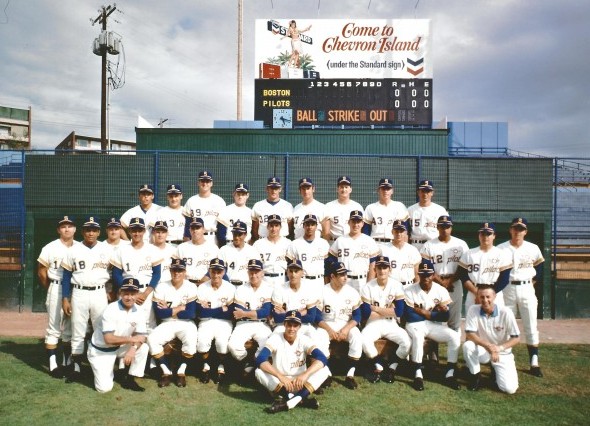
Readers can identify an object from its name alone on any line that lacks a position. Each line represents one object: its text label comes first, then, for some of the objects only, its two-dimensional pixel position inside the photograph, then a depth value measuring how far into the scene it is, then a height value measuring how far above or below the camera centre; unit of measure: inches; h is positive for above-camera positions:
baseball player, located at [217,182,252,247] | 278.8 -2.4
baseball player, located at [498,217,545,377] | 243.3 -35.9
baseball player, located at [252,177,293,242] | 279.3 +1.2
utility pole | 869.2 +275.8
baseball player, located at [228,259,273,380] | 218.5 -54.1
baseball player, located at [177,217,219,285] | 251.0 -25.7
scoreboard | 569.3 +154.7
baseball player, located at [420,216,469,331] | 247.9 -27.3
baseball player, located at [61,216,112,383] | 225.8 -43.9
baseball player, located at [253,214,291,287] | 253.1 -24.4
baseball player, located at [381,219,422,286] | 252.4 -26.6
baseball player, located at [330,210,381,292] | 249.1 -23.4
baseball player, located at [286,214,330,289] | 247.9 -23.1
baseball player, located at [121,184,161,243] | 268.8 -0.5
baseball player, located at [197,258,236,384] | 219.9 -56.7
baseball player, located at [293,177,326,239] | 272.5 +3.0
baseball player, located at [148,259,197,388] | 215.5 -58.5
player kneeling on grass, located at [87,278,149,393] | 205.8 -66.4
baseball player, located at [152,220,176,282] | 244.2 -20.9
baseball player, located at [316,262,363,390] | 217.8 -54.9
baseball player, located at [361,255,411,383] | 221.6 -57.0
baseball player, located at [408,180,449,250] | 269.3 -1.1
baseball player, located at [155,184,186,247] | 274.4 -3.5
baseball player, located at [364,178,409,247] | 271.1 -0.9
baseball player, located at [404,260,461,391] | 219.1 -56.4
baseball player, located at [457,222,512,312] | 234.4 -28.4
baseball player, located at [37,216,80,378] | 232.8 -45.7
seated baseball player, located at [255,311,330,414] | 185.0 -72.1
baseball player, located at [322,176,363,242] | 271.4 +0.0
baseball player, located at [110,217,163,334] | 232.7 -29.9
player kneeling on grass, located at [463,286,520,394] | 207.3 -63.7
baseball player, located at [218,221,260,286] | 247.1 -26.0
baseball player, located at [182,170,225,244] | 280.4 +2.2
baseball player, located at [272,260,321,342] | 219.8 -46.2
